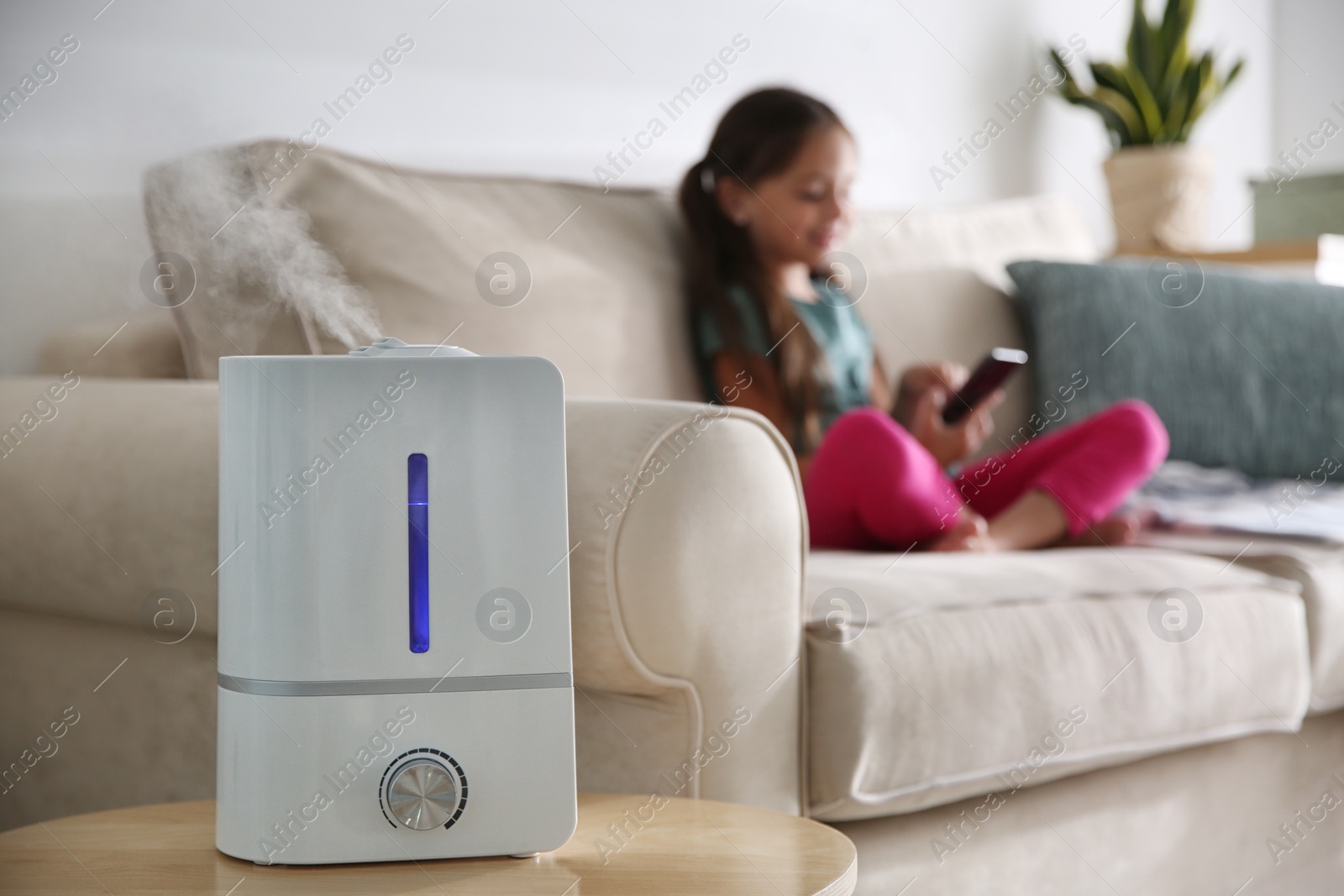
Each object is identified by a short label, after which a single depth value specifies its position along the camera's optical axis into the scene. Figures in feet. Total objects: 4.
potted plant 15.17
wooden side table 5.28
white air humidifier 5.32
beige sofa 5.95
